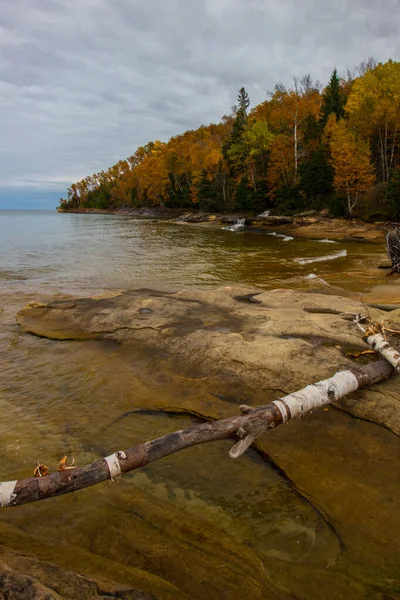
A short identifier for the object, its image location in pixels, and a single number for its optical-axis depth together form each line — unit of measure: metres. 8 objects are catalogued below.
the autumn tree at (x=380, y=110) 35.53
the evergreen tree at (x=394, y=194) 29.86
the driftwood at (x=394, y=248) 14.80
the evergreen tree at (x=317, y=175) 41.59
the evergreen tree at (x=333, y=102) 50.16
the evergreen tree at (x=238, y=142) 58.95
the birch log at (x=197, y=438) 2.41
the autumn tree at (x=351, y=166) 33.97
